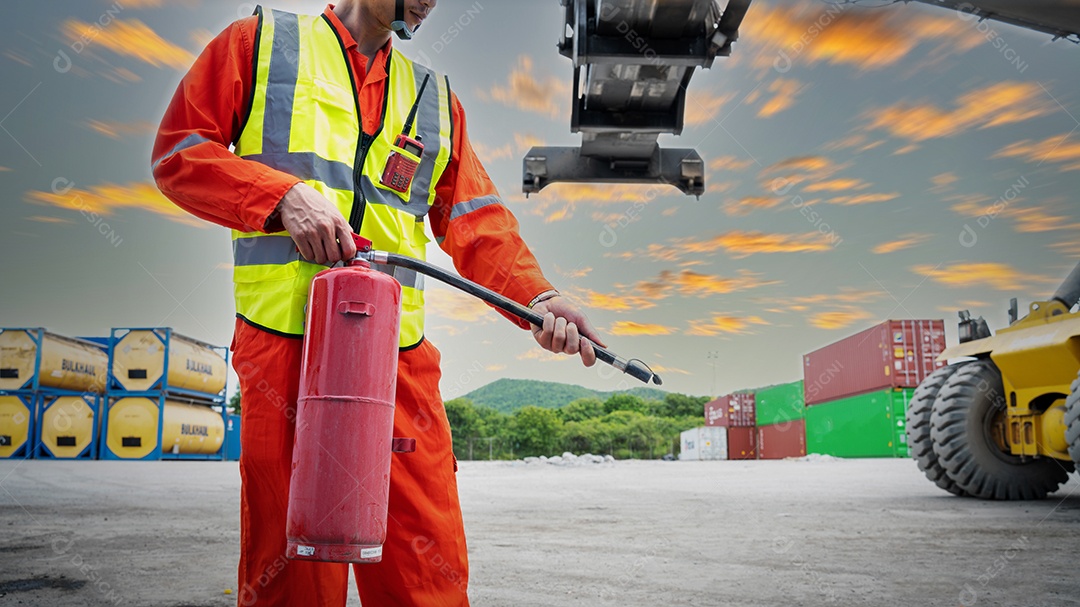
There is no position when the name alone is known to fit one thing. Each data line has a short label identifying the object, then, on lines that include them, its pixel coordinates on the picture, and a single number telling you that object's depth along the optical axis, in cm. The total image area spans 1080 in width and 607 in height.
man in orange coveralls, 156
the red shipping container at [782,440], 3388
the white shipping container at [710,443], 3997
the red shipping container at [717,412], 4156
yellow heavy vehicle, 654
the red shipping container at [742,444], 3972
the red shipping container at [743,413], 4044
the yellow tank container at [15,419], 1934
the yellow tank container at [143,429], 1975
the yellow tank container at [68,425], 1970
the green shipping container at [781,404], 3466
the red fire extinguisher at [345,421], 141
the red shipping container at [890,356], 2523
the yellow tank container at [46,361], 1927
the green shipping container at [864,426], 2511
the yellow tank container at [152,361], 2036
